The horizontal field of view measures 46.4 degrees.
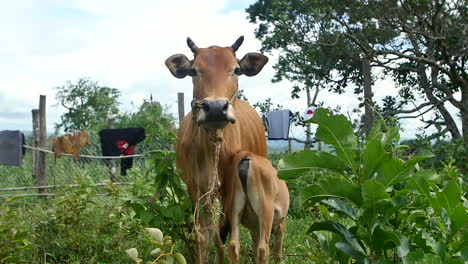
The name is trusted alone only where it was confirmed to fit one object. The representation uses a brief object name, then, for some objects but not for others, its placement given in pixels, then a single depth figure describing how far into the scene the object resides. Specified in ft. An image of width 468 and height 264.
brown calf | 11.51
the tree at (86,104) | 71.87
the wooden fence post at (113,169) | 32.96
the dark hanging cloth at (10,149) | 29.73
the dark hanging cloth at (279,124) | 35.96
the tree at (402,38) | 32.71
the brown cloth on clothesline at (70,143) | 31.83
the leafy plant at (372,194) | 6.25
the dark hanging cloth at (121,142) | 32.63
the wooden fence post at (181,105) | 33.65
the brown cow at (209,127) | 10.39
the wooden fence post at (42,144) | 32.94
